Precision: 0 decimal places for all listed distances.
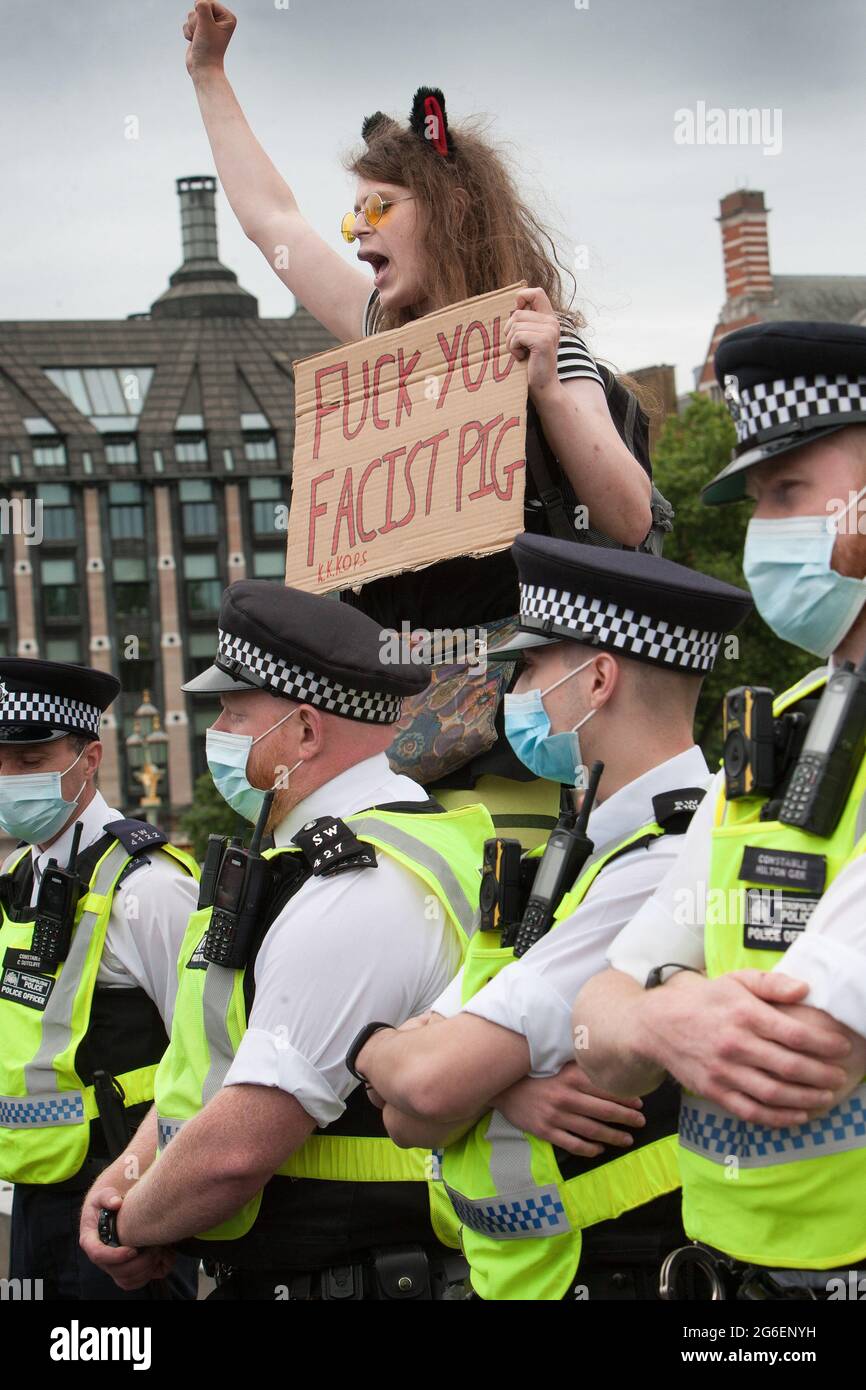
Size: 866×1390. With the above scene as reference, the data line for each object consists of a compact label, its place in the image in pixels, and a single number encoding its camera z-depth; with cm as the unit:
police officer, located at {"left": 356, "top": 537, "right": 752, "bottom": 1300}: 357
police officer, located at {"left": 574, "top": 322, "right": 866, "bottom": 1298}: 280
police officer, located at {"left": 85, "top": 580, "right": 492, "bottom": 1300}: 414
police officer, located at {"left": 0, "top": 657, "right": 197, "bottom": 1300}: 568
